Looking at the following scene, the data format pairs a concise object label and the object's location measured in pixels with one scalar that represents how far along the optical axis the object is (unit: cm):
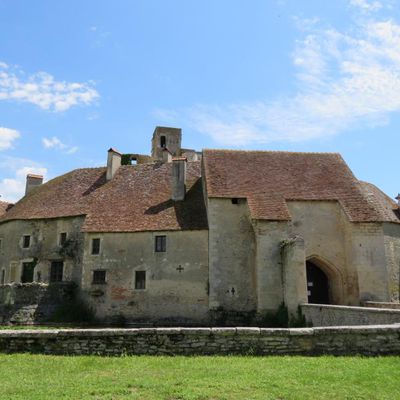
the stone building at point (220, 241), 2138
